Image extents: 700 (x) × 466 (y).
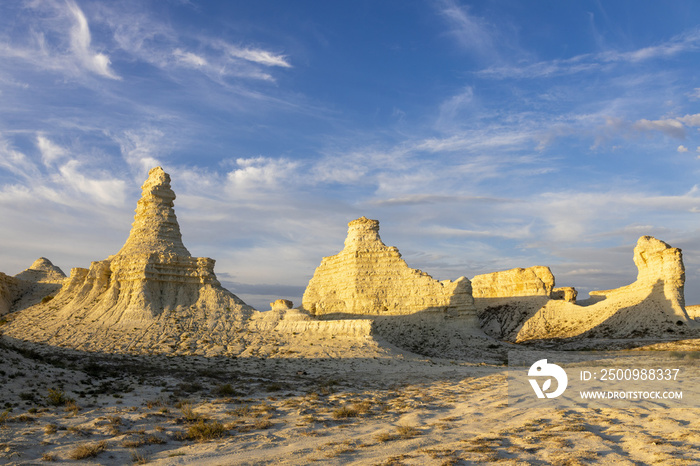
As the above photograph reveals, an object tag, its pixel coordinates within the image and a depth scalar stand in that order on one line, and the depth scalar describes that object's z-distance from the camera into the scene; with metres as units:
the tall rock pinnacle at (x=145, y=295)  34.44
